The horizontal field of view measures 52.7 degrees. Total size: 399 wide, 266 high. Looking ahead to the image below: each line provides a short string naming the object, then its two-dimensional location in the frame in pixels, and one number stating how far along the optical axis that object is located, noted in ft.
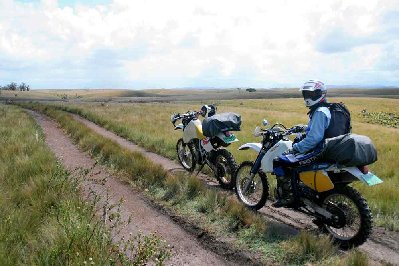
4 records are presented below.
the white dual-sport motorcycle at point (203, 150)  31.32
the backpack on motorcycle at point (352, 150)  18.88
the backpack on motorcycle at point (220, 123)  30.96
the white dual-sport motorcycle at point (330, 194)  19.51
